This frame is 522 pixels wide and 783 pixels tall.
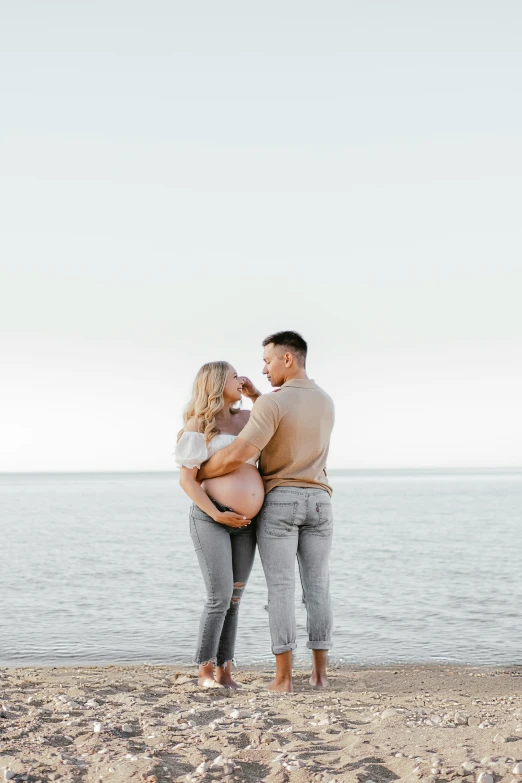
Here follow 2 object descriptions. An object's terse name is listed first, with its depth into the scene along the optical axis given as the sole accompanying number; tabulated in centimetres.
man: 532
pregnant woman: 525
